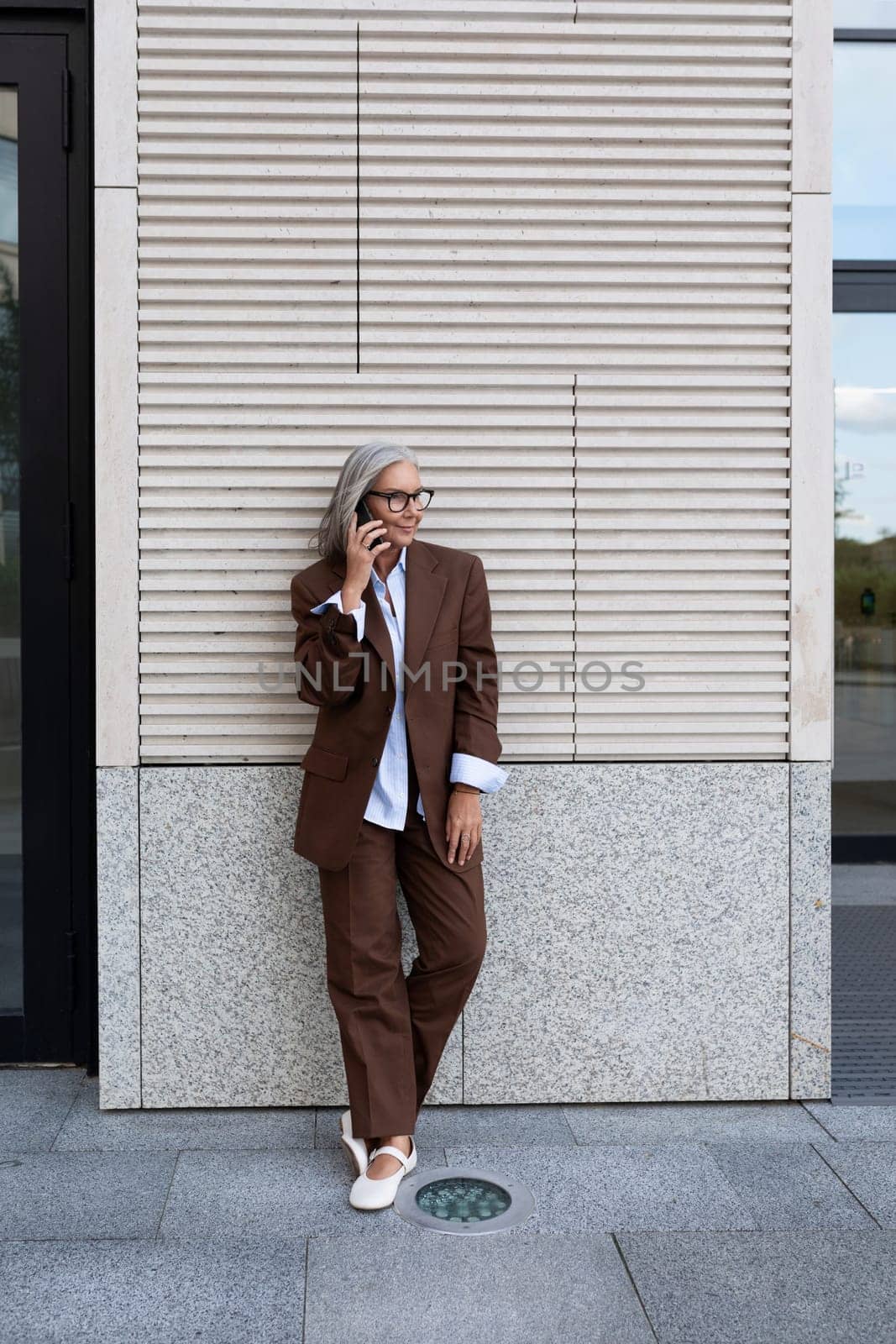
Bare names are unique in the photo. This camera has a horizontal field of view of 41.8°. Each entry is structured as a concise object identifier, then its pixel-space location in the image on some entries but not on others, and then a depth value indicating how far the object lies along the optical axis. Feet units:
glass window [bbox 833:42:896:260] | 24.13
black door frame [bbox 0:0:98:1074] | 13.26
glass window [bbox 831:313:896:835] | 25.55
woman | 11.29
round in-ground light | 10.23
